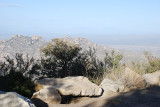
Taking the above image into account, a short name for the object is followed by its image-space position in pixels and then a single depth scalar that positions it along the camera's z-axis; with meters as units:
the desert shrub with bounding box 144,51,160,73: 12.30
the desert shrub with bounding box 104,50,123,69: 12.25
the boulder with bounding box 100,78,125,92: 8.42
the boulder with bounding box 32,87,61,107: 6.29
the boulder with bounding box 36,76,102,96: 7.49
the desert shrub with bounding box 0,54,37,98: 7.01
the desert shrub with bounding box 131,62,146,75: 11.41
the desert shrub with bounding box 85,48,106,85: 10.39
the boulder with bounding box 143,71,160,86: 9.53
